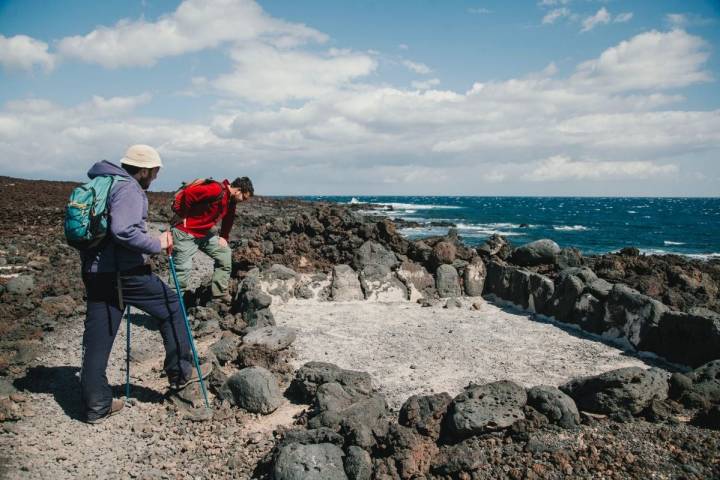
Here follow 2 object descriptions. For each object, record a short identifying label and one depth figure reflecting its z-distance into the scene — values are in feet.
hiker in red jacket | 20.98
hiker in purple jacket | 13.66
